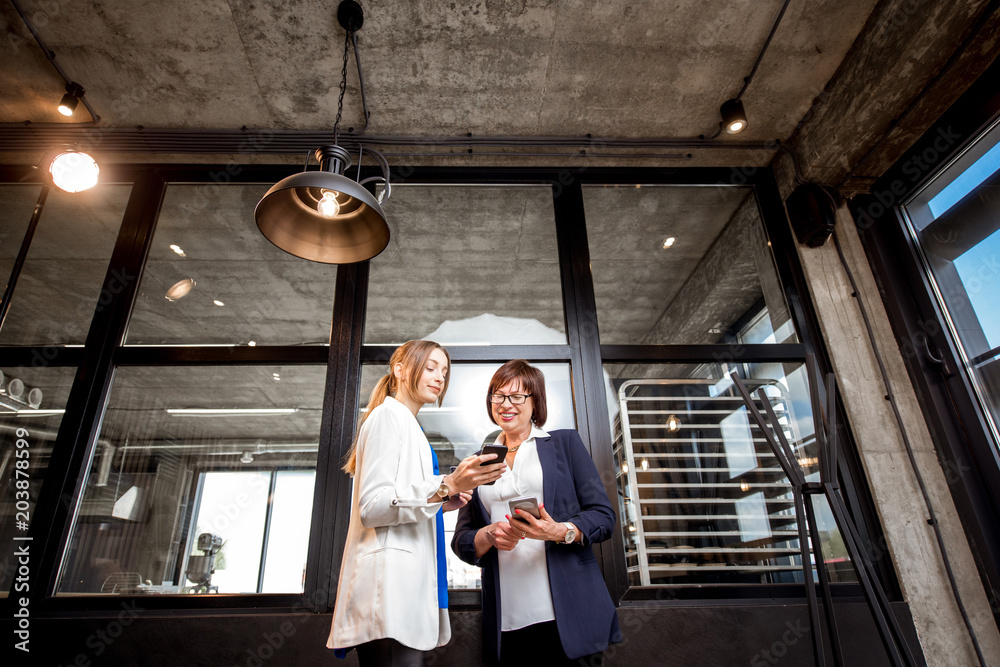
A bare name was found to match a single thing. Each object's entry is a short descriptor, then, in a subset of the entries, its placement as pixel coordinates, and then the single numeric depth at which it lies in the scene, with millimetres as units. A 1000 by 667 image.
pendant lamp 2145
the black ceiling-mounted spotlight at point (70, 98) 3082
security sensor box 3123
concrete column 2447
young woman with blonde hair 1408
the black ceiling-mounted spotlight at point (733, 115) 3182
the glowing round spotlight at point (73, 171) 2811
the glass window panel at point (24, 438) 2641
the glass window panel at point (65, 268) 3100
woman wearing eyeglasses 1674
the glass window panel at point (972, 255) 2504
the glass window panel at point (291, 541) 2600
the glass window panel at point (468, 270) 3158
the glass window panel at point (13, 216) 3324
